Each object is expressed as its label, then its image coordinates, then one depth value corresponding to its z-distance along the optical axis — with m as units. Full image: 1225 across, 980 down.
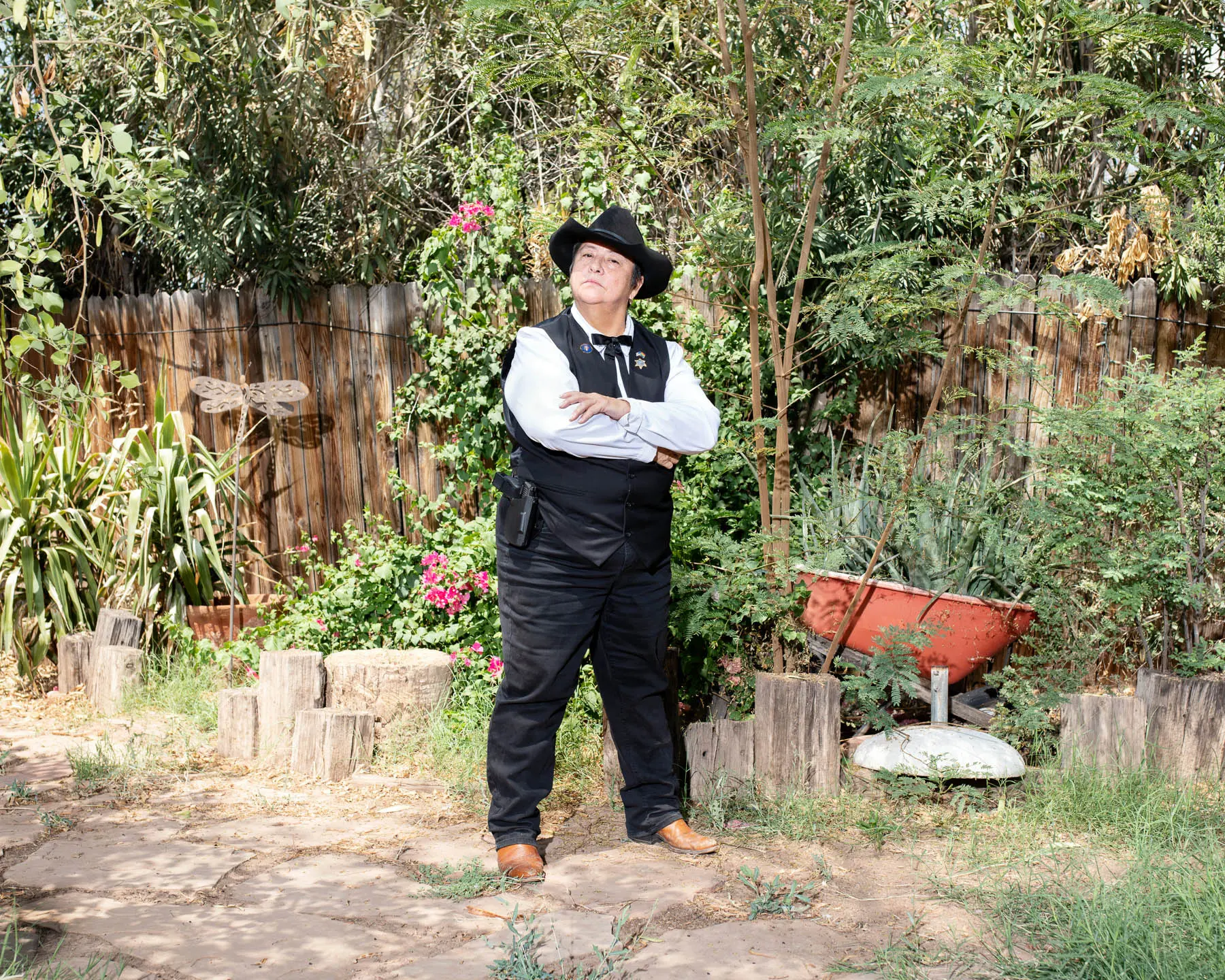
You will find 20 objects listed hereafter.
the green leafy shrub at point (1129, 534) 4.07
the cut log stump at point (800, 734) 3.98
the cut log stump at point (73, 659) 5.62
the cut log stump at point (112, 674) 5.46
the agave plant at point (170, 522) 5.98
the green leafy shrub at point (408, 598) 5.34
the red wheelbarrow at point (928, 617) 4.31
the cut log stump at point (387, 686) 4.79
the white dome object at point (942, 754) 3.97
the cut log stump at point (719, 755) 4.01
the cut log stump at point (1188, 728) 3.99
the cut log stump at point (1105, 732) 4.01
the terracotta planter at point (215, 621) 6.03
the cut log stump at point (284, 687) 4.73
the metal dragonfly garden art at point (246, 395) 6.11
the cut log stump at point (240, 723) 4.72
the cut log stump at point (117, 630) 5.61
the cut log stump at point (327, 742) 4.52
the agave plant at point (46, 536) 5.77
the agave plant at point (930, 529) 4.30
